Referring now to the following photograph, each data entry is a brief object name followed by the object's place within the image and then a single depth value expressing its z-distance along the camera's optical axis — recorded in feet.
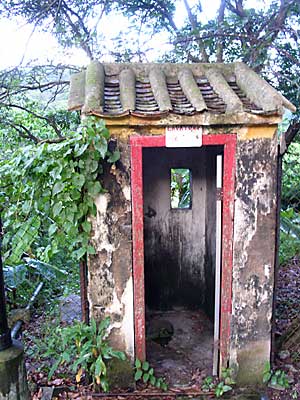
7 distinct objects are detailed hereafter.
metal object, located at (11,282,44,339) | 15.51
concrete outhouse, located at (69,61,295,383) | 10.46
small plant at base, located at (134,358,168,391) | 11.63
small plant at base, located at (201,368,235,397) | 11.66
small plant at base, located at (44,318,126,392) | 10.78
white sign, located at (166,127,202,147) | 10.50
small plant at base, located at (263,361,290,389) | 11.87
